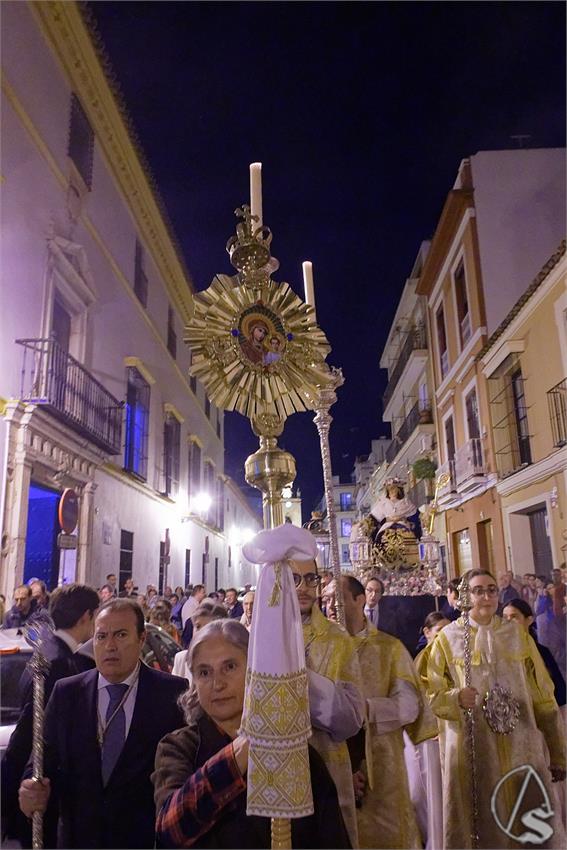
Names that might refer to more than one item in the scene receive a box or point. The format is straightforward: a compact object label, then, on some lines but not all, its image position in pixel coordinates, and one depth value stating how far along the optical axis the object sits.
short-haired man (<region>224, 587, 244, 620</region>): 8.52
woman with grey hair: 1.36
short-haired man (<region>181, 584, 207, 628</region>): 8.42
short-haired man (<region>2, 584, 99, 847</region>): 2.12
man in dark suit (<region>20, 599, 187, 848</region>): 1.93
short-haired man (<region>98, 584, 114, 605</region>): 7.32
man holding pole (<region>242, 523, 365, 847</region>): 1.48
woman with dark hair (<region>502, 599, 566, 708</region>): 3.77
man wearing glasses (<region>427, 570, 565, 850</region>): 2.99
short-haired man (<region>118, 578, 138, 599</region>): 8.93
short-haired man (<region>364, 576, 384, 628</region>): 4.62
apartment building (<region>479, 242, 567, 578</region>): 9.02
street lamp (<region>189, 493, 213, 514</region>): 17.25
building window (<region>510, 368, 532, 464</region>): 11.06
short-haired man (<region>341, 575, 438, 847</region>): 2.55
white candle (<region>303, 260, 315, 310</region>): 2.49
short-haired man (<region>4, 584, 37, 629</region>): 5.65
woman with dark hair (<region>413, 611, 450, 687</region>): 3.99
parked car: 3.13
